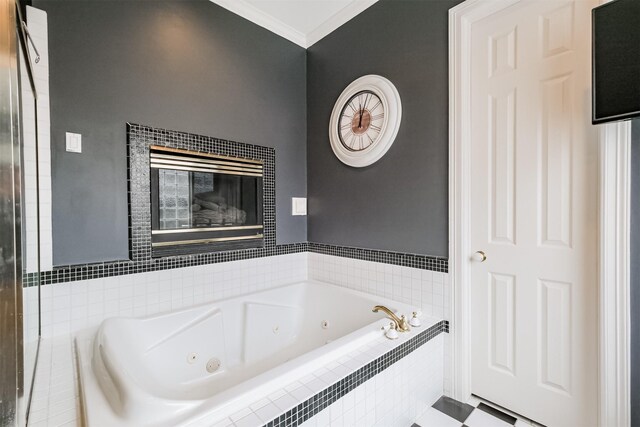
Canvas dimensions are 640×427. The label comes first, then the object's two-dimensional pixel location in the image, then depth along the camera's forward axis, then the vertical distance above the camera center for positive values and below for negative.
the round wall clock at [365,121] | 2.00 +0.68
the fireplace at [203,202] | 1.86 +0.07
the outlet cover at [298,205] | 2.59 +0.05
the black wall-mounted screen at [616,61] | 1.08 +0.58
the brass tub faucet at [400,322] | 1.56 -0.61
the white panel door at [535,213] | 1.34 -0.02
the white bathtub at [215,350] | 0.94 -0.69
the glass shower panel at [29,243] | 0.96 -0.13
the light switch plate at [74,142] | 1.55 +0.38
